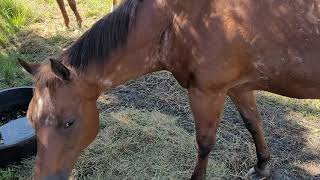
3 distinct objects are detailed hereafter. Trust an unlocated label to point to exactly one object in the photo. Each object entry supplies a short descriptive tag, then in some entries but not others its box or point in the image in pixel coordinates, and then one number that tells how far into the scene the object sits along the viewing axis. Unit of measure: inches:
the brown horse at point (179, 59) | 61.3
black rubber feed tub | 86.6
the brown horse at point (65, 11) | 151.3
